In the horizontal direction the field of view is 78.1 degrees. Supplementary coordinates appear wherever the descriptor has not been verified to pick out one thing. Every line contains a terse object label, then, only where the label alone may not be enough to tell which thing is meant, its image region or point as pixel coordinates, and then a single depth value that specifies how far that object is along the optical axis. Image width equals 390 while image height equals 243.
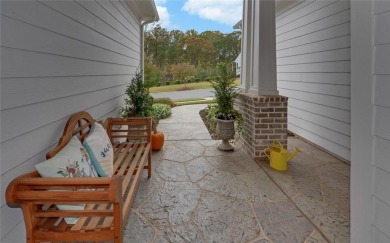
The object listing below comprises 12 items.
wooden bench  1.25
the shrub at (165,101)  9.93
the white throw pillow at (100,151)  1.97
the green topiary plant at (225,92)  4.10
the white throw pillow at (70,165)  1.44
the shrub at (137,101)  4.15
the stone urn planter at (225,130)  4.09
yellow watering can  3.32
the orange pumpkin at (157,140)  4.13
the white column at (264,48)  3.74
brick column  3.69
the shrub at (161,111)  7.23
